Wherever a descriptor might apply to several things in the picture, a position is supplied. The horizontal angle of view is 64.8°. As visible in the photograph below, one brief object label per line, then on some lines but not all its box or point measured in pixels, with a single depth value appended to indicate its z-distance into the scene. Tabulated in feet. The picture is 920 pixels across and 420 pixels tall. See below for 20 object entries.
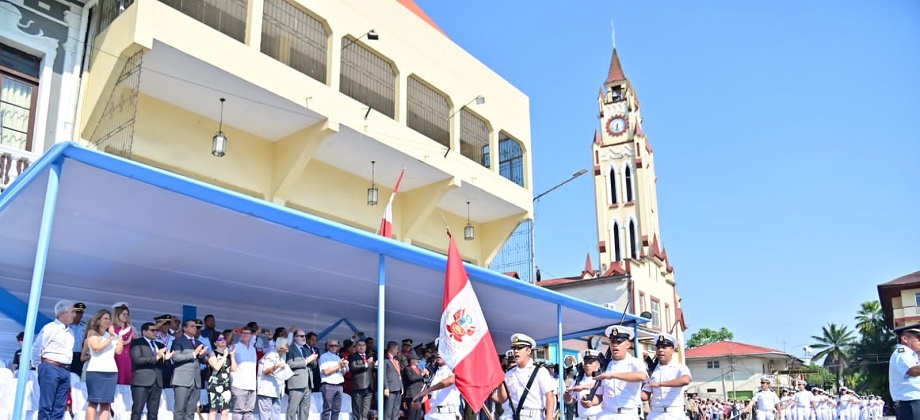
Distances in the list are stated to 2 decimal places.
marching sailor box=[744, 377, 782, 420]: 73.67
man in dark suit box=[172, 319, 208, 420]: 30.04
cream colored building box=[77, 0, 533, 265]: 43.27
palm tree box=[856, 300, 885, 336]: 207.00
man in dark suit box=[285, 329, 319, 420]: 35.45
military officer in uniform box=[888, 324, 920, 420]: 29.07
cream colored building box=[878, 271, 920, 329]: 144.15
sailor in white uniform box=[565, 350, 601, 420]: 27.84
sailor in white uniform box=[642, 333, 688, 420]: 24.58
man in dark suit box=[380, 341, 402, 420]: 38.96
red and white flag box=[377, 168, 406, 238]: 42.34
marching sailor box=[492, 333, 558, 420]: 25.38
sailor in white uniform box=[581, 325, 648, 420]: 24.70
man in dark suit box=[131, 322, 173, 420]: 29.04
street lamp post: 70.55
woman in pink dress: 28.58
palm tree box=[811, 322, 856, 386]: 247.91
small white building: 172.65
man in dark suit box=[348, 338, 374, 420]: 37.83
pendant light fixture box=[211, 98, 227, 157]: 46.24
